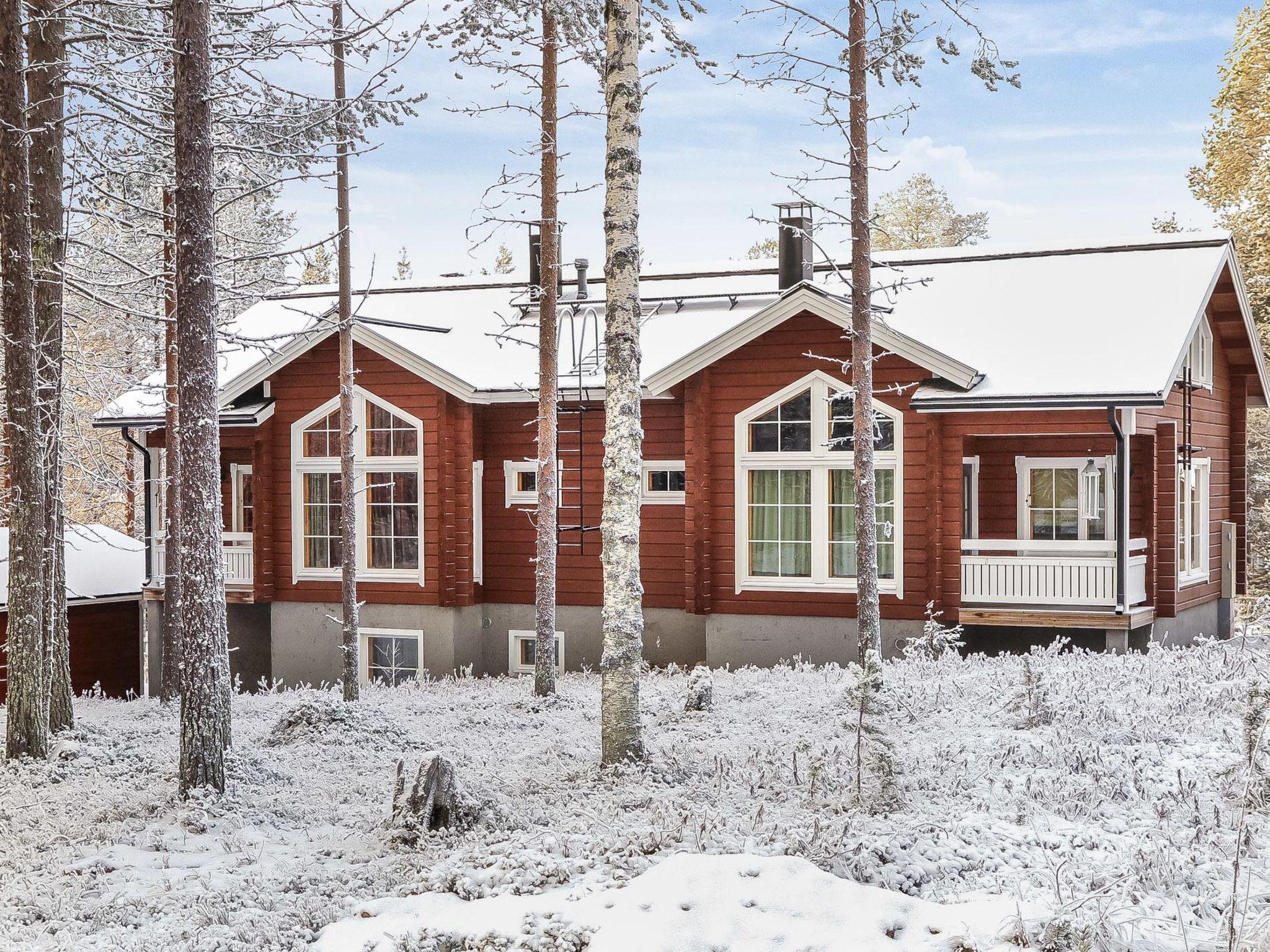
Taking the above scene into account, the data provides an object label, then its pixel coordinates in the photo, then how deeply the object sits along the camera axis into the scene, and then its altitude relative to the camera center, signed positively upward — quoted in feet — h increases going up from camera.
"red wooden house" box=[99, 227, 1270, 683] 48.01 +1.31
